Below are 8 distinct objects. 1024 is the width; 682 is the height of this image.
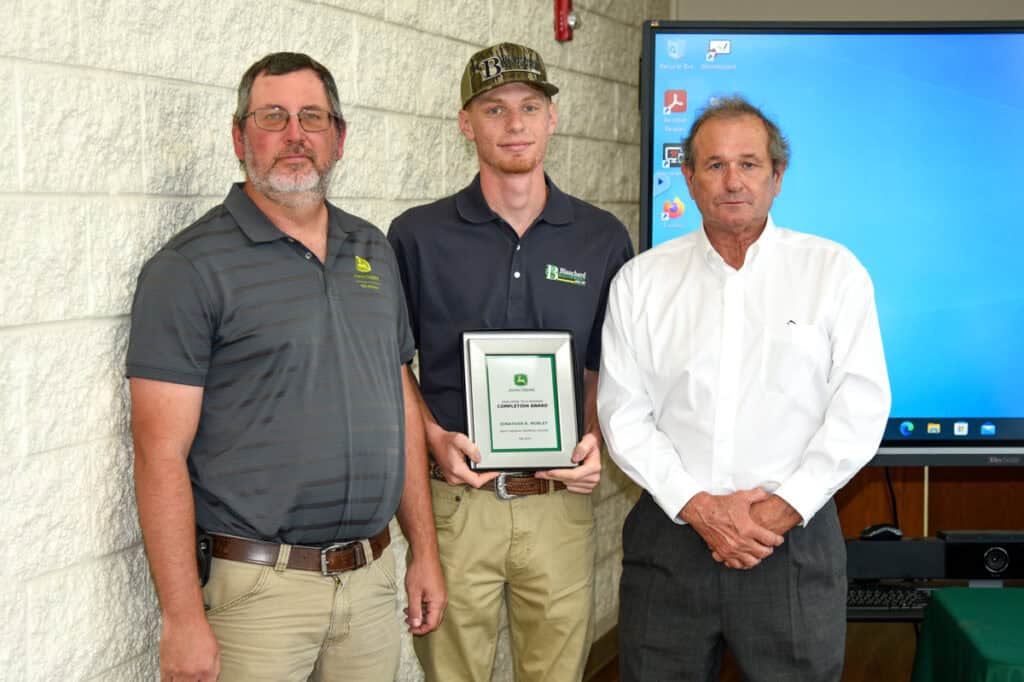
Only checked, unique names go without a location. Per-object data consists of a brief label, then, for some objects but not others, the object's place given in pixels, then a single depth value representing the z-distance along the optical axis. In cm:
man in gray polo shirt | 166
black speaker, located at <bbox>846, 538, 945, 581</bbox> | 289
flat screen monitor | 283
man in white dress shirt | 205
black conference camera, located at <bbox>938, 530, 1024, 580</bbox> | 286
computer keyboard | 282
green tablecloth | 223
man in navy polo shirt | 226
